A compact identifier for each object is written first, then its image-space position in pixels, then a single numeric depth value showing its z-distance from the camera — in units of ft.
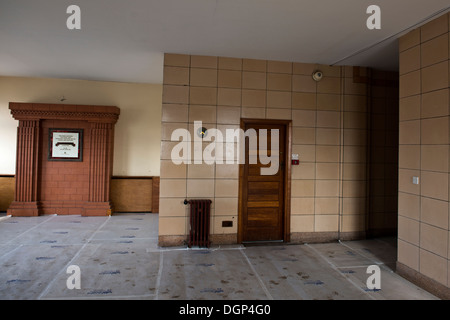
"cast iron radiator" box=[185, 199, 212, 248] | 16.25
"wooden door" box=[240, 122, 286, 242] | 17.43
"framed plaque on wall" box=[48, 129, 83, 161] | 23.75
